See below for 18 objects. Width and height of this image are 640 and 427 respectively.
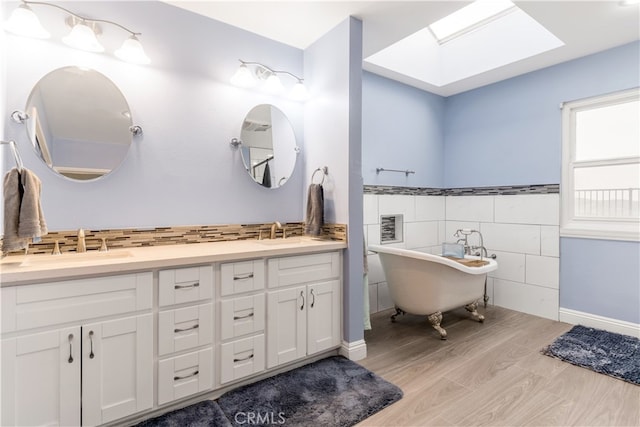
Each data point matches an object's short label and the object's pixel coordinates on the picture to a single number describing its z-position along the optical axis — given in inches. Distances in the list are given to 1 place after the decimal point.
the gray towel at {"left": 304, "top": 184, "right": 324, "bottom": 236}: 98.7
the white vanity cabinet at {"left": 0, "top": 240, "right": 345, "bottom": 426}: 56.2
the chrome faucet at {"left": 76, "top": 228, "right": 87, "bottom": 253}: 75.7
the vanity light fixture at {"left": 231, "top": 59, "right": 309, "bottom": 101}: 97.5
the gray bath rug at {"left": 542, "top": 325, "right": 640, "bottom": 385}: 87.8
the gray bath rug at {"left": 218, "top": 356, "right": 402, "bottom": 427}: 68.7
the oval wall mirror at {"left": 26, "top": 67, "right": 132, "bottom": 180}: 74.3
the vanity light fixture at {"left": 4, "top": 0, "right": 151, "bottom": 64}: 68.3
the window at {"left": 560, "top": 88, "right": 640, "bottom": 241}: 112.0
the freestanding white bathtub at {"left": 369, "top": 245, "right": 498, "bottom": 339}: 106.8
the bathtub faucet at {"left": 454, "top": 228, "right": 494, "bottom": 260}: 140.3
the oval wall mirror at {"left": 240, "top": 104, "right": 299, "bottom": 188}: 102.4
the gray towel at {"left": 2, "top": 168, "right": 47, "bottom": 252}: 59.6
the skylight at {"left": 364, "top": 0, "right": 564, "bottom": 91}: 118.7
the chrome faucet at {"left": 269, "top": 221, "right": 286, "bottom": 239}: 104.5
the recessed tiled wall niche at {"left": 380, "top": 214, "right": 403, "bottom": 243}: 139.1
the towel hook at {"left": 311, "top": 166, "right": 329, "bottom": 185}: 103.3
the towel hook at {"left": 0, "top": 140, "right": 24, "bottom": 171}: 59.8
